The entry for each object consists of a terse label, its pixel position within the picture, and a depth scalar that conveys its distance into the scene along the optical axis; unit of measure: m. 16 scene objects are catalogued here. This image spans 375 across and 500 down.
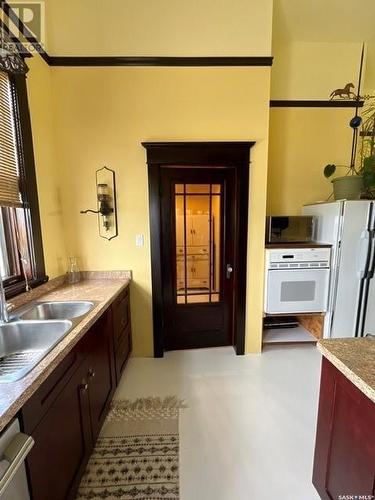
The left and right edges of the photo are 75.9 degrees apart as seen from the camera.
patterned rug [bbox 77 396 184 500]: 1.35
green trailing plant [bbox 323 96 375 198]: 2.50
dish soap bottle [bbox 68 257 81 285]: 2.38
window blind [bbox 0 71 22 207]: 1.67
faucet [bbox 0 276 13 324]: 1.38
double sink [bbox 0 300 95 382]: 1.32
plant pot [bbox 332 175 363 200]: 2.51
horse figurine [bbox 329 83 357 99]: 2.78
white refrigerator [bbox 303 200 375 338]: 2.42
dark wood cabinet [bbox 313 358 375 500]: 0.89
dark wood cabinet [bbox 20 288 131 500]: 0.94
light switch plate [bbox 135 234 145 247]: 2.47
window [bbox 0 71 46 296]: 1.71
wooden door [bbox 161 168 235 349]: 2.48
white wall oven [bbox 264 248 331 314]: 2.53
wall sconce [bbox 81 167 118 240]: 2.37
